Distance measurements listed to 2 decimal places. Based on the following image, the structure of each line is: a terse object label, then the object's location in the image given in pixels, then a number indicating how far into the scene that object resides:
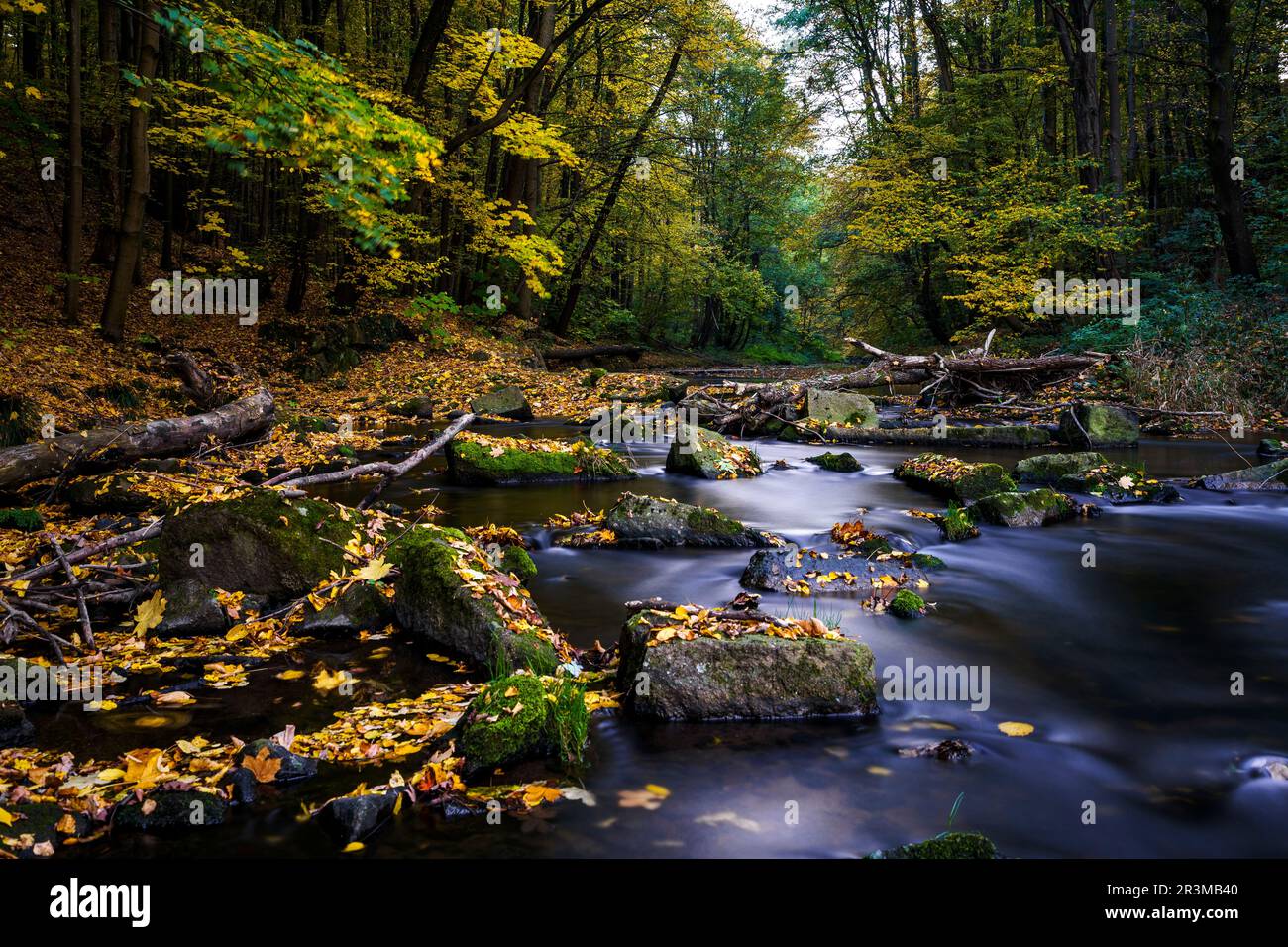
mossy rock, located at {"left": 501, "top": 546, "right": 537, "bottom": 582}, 6.40
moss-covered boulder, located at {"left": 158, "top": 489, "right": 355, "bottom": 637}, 5.21
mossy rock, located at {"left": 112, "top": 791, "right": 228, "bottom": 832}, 2.99
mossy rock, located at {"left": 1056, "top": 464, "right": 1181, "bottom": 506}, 9.61
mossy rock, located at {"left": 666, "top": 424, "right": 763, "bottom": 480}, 11.69
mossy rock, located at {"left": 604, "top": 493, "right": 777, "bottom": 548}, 7.69
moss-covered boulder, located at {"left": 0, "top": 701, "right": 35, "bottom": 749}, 3.64
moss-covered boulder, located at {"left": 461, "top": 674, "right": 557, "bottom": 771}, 3.42
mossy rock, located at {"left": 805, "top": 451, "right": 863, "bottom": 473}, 12.25
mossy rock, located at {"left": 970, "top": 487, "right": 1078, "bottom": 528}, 8.36
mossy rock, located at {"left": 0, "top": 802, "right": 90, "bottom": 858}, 2.80
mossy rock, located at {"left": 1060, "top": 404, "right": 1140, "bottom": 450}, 13.23
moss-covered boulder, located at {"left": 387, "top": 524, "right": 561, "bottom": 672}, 4.54
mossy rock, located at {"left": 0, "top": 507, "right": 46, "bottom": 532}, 7.28
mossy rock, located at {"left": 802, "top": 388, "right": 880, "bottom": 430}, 15.41
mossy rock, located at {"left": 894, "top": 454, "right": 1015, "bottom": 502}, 9.31
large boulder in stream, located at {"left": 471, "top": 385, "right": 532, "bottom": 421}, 16.47
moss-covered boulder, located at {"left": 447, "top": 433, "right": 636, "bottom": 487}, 10.54
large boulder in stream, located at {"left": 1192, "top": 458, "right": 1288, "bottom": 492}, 10.01
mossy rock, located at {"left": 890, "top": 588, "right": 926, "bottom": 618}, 5.75
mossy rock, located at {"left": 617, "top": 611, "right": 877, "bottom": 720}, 4.02
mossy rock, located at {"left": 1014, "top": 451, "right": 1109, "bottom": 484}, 10.30
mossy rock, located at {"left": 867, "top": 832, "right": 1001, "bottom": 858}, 2.72
